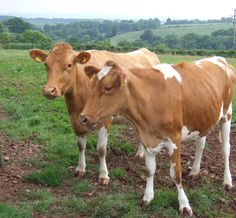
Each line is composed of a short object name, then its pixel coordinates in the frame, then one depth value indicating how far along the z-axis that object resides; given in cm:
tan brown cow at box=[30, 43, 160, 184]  687
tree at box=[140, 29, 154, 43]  9497
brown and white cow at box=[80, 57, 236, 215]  558
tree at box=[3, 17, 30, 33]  8694
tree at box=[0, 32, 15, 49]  6572
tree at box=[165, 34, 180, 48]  7962
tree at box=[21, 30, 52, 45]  6943
